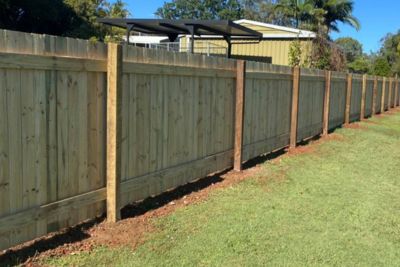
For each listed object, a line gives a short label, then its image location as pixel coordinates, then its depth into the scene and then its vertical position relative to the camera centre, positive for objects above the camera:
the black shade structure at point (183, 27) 16.22 +1.54
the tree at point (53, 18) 30.40 +3.25
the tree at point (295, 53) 21.83 +0.90
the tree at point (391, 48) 66.41 +4.01
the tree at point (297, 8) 42.22 +5.64
